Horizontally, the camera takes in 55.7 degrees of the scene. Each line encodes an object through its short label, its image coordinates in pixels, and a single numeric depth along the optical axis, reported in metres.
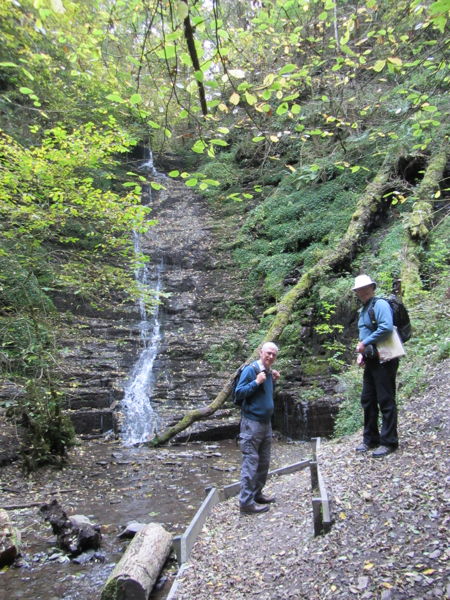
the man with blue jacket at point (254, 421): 4.84
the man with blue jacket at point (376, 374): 4.54
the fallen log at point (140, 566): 4.10
